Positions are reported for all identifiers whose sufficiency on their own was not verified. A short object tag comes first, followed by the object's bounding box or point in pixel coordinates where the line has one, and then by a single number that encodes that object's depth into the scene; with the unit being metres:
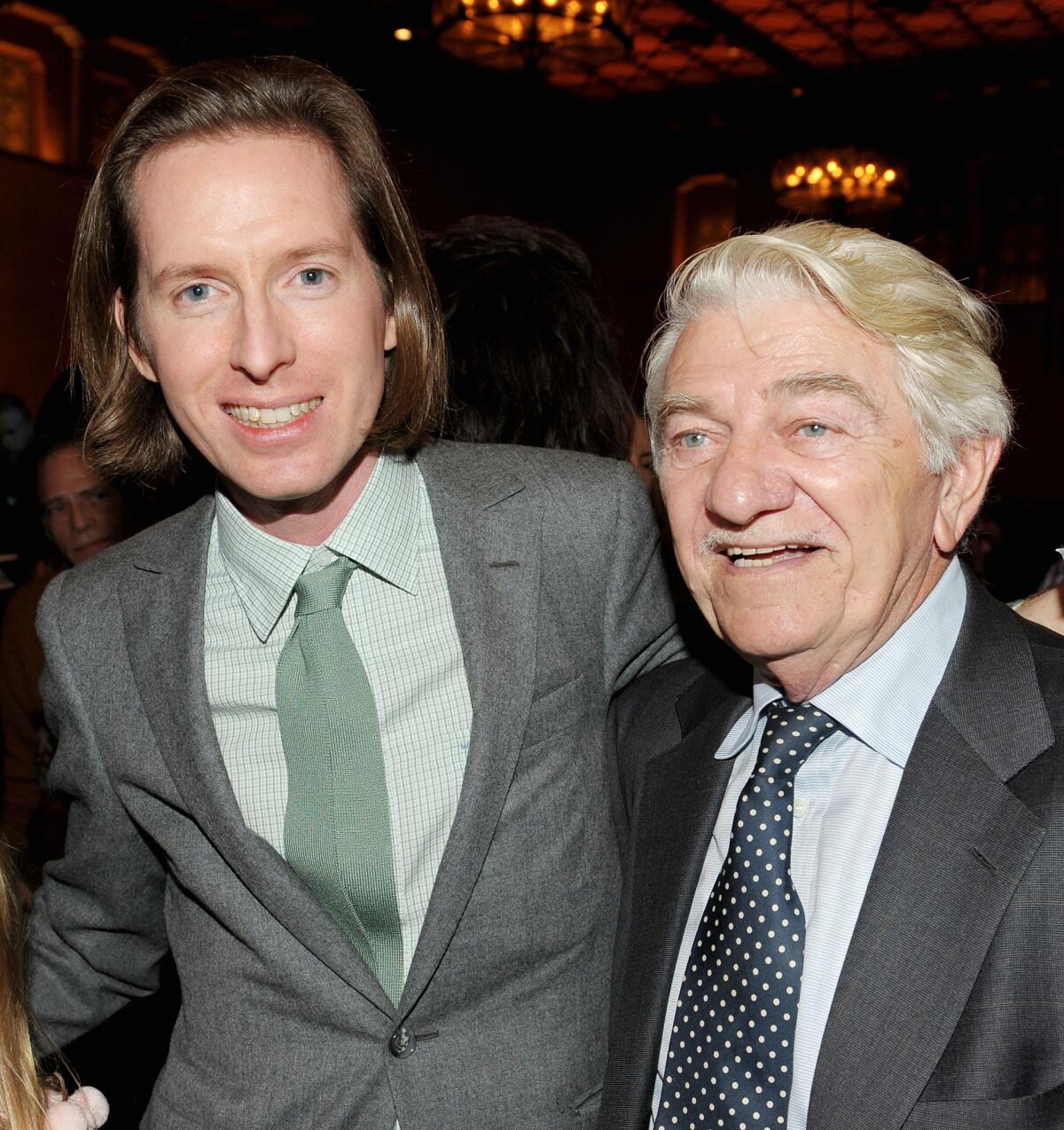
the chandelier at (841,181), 7.67
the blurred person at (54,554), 3.34
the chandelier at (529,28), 5.32
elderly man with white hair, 1.17
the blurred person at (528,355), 1.91
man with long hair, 1.40
